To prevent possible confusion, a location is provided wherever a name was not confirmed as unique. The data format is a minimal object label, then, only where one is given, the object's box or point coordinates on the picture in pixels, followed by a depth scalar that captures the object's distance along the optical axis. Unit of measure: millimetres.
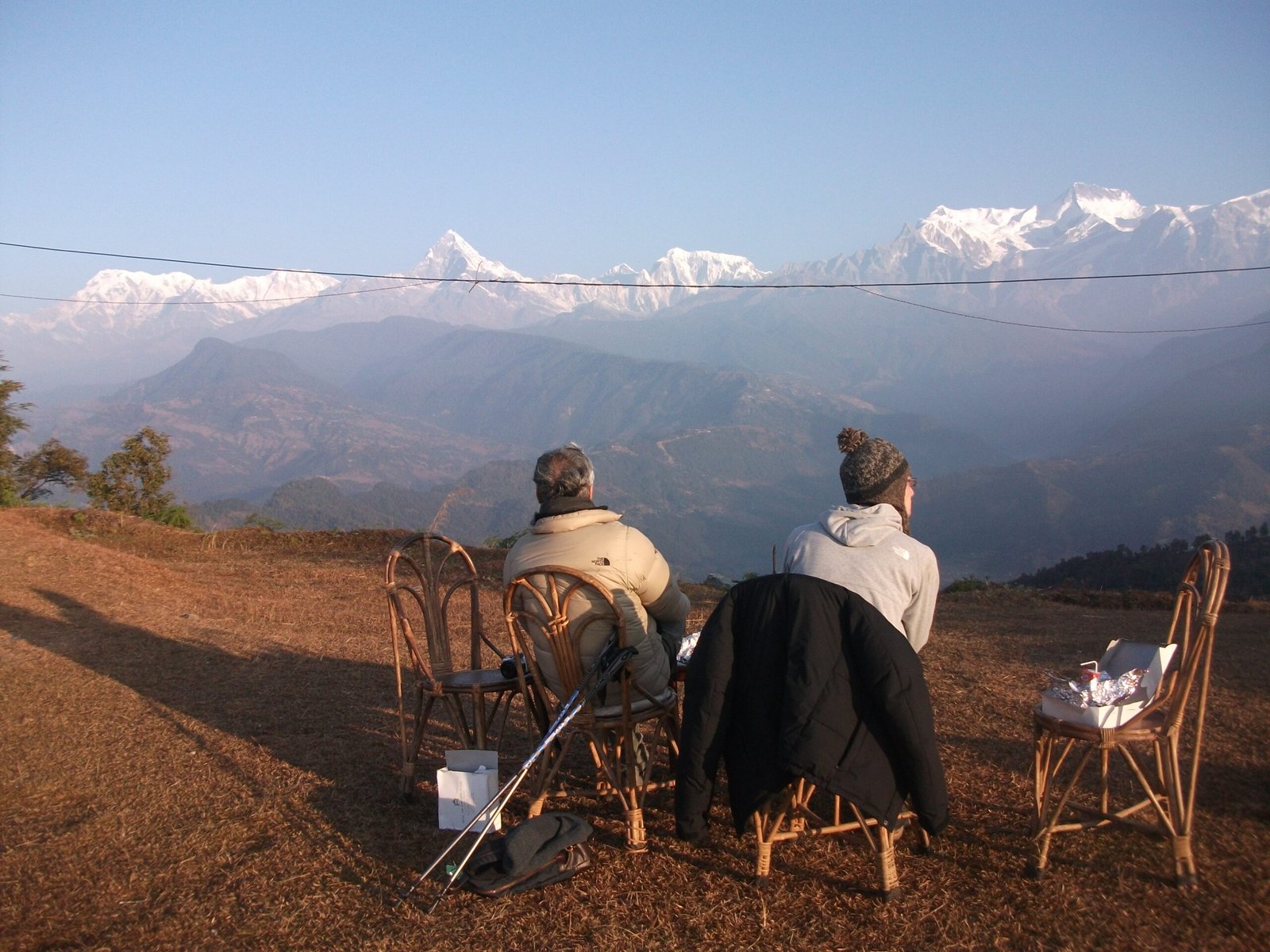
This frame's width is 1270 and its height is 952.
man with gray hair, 3604
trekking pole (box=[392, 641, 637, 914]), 3387
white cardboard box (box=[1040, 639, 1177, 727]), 3035
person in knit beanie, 3264
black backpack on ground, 3234
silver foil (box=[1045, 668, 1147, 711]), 3074
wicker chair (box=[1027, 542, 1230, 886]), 2975
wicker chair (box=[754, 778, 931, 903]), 3053
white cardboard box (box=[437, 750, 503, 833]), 3641
